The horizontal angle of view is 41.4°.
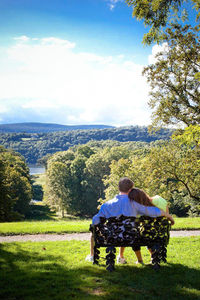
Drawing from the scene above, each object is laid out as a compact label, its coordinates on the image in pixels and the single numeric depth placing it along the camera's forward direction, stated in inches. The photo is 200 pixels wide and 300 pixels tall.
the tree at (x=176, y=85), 492.7
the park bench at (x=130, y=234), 197.3
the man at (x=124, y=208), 198.7
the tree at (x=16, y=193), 928.3
